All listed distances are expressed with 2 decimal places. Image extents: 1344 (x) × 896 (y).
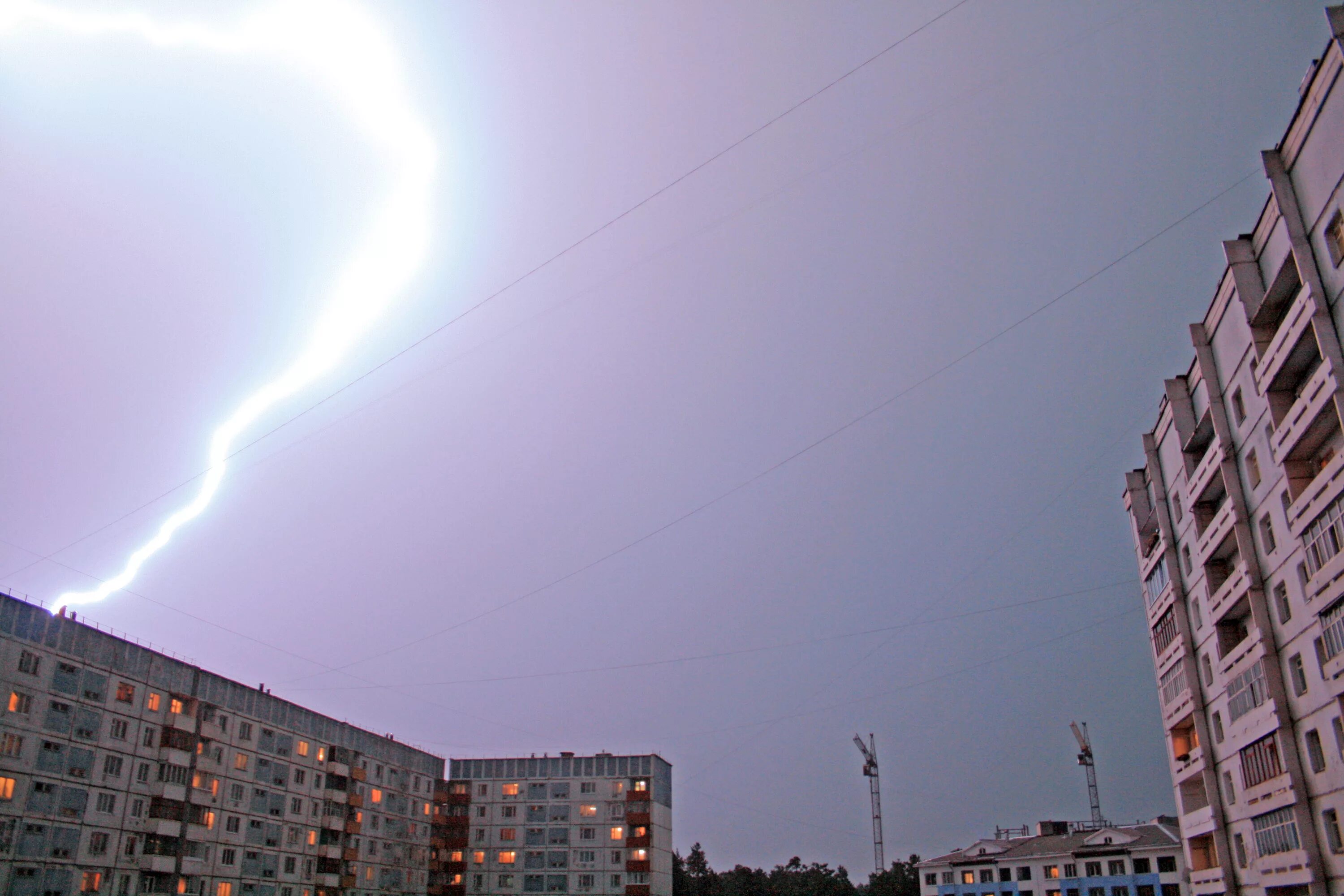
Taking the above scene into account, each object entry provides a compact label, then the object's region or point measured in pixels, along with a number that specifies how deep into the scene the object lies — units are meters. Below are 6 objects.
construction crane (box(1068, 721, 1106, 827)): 162.62
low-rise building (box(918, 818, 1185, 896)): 92.81
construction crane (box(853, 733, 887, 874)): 163.75
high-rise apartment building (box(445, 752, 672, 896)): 104.88
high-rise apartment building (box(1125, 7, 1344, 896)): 31.23
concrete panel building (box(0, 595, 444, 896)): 56.75
